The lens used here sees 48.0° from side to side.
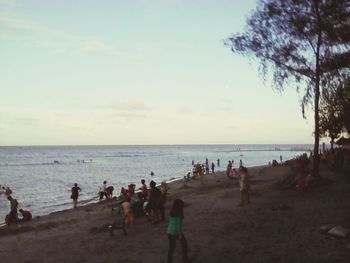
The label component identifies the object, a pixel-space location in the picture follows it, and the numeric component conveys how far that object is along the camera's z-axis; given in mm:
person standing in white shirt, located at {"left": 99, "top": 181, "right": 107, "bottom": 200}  34625
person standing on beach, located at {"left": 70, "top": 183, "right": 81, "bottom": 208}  30516
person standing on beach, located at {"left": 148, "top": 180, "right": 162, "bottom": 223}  16688
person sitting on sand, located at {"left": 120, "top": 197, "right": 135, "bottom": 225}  16938
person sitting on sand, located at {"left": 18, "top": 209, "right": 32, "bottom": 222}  24594
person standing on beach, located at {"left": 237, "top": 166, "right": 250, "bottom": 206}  18531
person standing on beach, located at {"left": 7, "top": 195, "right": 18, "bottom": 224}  21173
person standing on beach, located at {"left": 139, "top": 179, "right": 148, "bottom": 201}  20666
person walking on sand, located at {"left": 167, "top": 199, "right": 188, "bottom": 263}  11078
